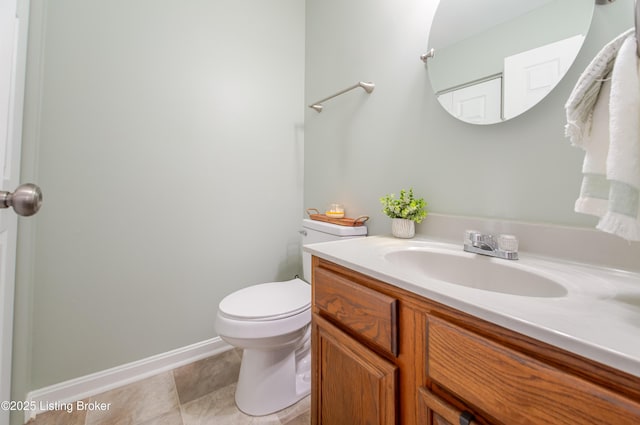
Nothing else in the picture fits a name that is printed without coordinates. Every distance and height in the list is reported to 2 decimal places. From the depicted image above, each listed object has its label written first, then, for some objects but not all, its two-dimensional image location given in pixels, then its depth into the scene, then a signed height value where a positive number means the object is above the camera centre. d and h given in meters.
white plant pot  0.99 -0.04
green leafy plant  0.98 +0.05
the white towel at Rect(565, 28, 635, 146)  0.43 +0.24
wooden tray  1.23 -0.01
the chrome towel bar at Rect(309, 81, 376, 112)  1.25 +0.70
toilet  0.97 -0.50
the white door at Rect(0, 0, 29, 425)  0.61 +0.23
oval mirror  0.69 +0.56
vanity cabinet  0.30 -0.26
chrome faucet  0.69 -0.08
